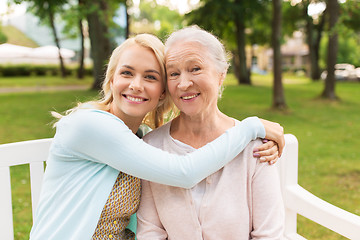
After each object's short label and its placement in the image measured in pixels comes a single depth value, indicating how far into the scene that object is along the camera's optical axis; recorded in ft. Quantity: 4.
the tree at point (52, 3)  39.30
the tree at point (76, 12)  34.45
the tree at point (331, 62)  49.49
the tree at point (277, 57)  43.64
